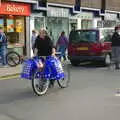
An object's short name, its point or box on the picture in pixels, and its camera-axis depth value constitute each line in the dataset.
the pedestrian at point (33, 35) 21.44
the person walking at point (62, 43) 22.66
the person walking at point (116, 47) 18.28
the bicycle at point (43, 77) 11.03
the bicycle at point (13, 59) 19.39
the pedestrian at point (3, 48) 19.12
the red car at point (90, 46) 19.28
